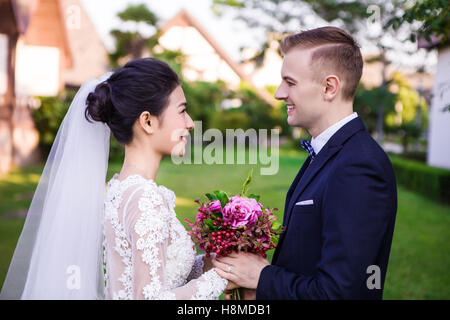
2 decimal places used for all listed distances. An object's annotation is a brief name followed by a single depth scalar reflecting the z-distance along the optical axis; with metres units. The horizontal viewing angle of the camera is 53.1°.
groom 2.07
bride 2.43
